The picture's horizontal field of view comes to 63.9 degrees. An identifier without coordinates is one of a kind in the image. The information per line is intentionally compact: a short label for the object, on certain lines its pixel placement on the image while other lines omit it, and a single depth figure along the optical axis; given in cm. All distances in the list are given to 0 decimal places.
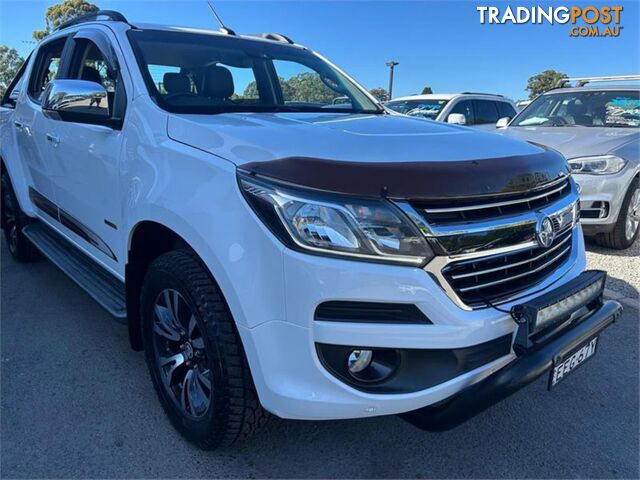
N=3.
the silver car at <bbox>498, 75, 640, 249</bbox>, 508
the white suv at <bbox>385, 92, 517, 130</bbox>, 916
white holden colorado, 169
